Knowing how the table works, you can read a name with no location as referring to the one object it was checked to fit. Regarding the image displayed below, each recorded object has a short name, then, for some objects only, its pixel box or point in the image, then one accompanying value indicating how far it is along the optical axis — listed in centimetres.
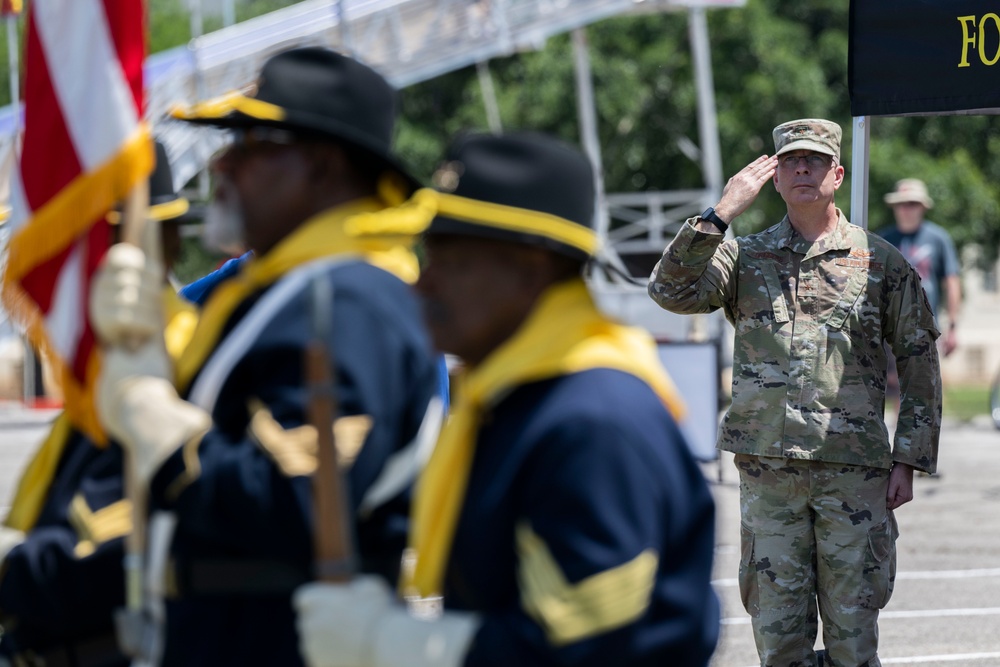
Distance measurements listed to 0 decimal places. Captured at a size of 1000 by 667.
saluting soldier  1127
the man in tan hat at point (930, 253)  2500
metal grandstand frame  3450
